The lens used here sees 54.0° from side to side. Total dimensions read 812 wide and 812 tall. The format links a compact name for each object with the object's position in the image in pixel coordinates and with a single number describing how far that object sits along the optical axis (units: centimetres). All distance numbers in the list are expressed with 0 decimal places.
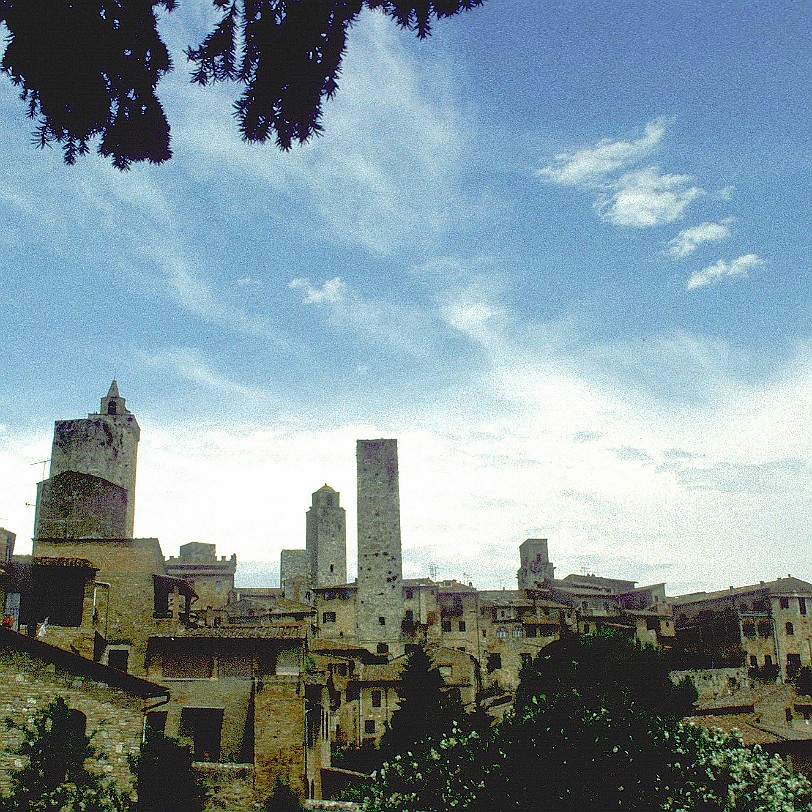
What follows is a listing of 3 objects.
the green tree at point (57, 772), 1702
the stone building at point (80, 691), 1898
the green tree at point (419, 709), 4272
